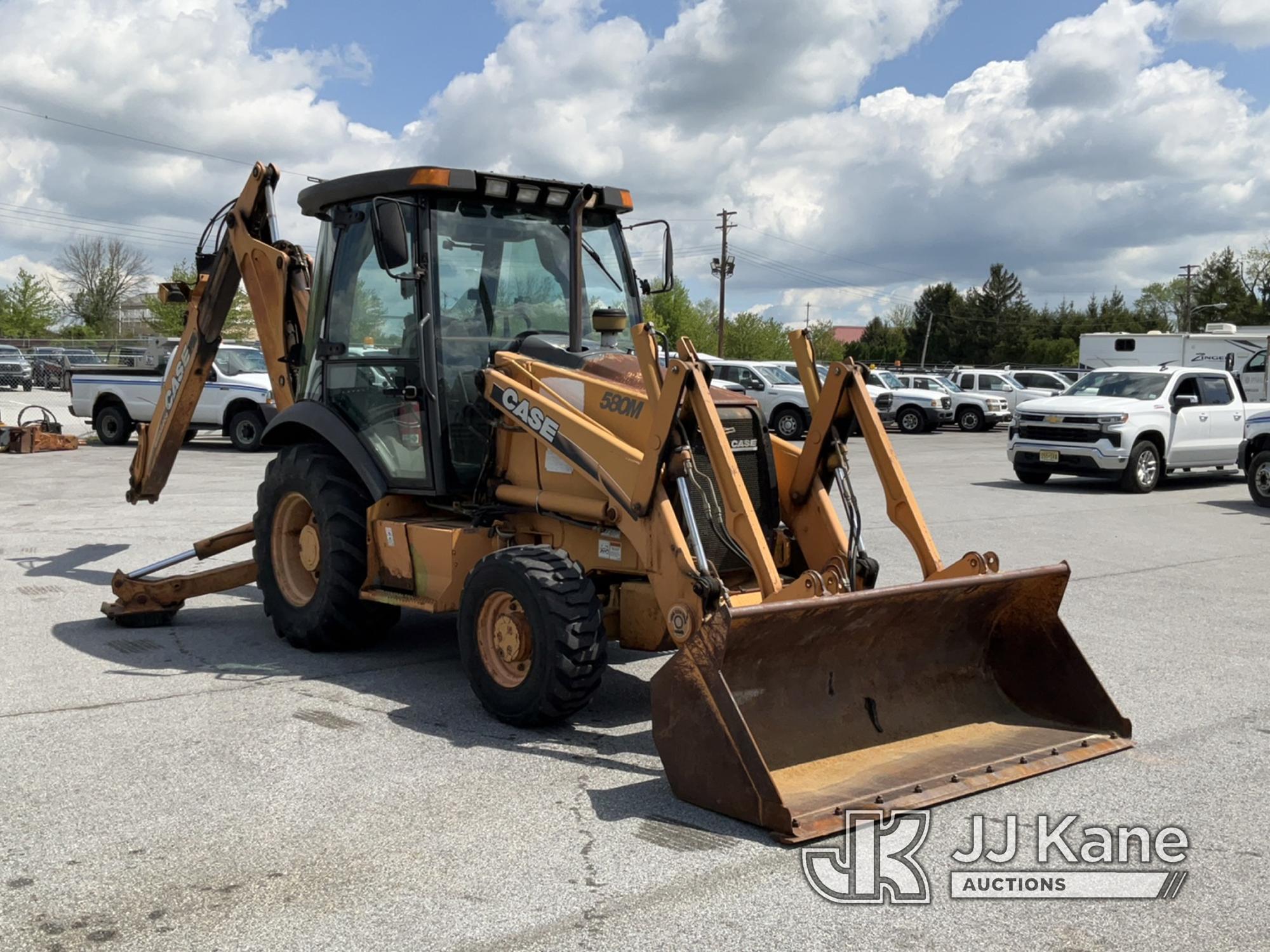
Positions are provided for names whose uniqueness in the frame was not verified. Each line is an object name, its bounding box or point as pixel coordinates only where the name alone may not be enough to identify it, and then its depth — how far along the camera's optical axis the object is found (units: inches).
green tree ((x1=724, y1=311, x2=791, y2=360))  3078.2
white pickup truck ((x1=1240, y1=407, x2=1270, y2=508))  656.4
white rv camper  1157.7
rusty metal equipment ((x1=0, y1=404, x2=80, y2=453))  871.1
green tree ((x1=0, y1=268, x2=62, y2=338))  2849.4
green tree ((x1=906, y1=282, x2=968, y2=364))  3609.7
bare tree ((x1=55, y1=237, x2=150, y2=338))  3043.8
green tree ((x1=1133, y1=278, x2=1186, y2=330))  3718.0
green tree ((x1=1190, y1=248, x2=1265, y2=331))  3046.3
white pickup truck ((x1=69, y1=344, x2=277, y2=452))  895.7
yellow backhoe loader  205.0
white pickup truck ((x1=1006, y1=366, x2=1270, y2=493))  711.1
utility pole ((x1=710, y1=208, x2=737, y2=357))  2319.1
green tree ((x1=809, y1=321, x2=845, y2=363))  3479.3
